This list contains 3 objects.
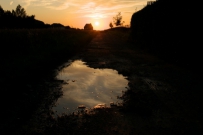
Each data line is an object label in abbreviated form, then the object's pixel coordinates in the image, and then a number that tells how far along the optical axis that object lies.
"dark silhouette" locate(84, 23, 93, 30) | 121.25
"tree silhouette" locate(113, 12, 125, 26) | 77.81
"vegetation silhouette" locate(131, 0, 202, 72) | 7.70
